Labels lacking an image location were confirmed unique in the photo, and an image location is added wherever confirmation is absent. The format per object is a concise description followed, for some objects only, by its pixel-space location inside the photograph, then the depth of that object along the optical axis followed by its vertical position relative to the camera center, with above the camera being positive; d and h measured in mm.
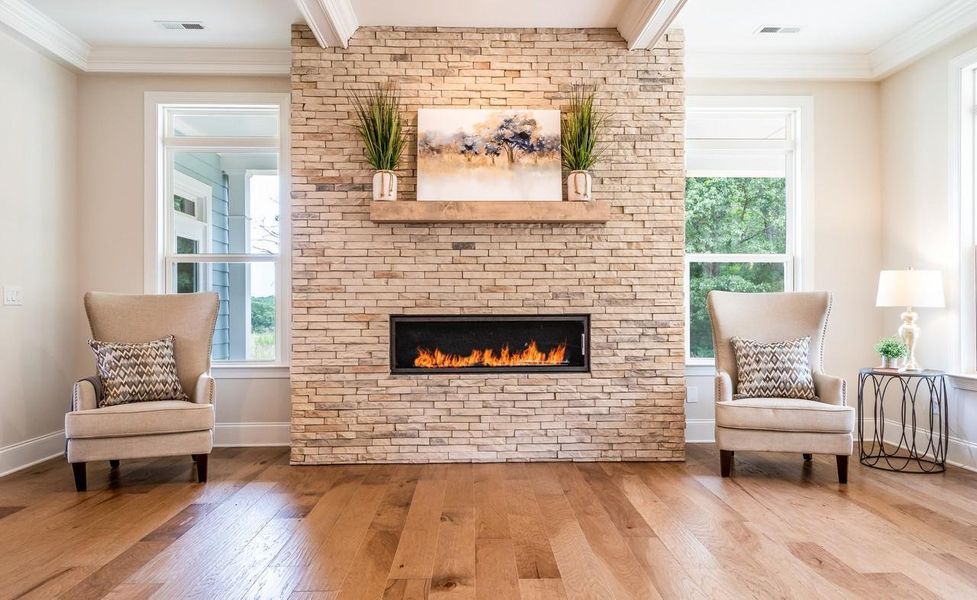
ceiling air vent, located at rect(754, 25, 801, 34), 4320 +1781
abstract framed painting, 4180 +921
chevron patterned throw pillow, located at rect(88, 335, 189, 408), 3816 -426
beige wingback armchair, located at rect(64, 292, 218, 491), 3551 -597
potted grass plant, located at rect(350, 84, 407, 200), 4070 +1050
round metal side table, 4027 -869
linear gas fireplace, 4277 -295
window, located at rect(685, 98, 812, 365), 4949 +736
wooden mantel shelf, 4059 +542
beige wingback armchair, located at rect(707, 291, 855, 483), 3678 -621
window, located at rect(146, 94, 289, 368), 4820 +622
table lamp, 4000 +28
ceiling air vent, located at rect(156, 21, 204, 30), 4230 +1785
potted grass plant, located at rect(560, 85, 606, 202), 4113 +1014
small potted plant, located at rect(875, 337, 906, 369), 4094 -332
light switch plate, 4012 +34
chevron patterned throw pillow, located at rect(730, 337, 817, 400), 3988 -445
